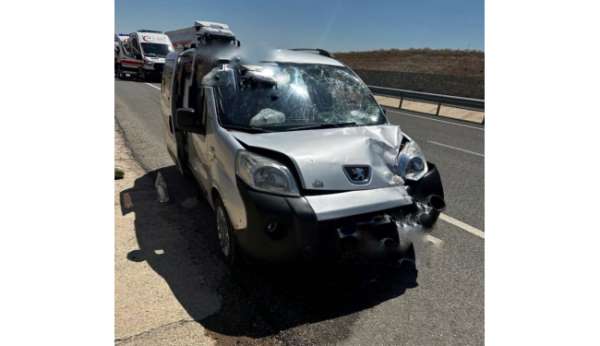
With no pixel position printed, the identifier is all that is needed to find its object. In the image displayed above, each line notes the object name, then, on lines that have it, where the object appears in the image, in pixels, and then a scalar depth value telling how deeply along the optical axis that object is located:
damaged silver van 2.64
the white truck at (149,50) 21.30
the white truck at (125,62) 22.01
